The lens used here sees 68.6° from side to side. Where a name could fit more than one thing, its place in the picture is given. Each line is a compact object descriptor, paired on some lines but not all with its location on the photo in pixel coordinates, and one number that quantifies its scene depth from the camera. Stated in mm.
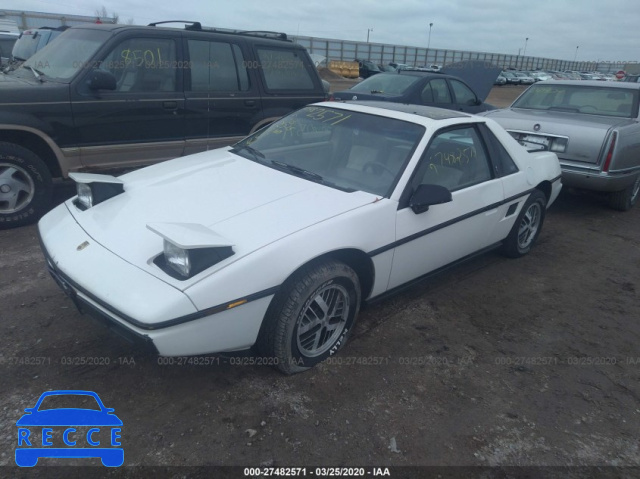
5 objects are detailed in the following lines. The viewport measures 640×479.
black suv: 4426
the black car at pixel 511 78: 40206
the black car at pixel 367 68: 35094
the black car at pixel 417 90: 8438
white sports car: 2283
